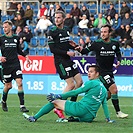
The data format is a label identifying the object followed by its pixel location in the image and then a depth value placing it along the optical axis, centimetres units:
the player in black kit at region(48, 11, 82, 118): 1324
